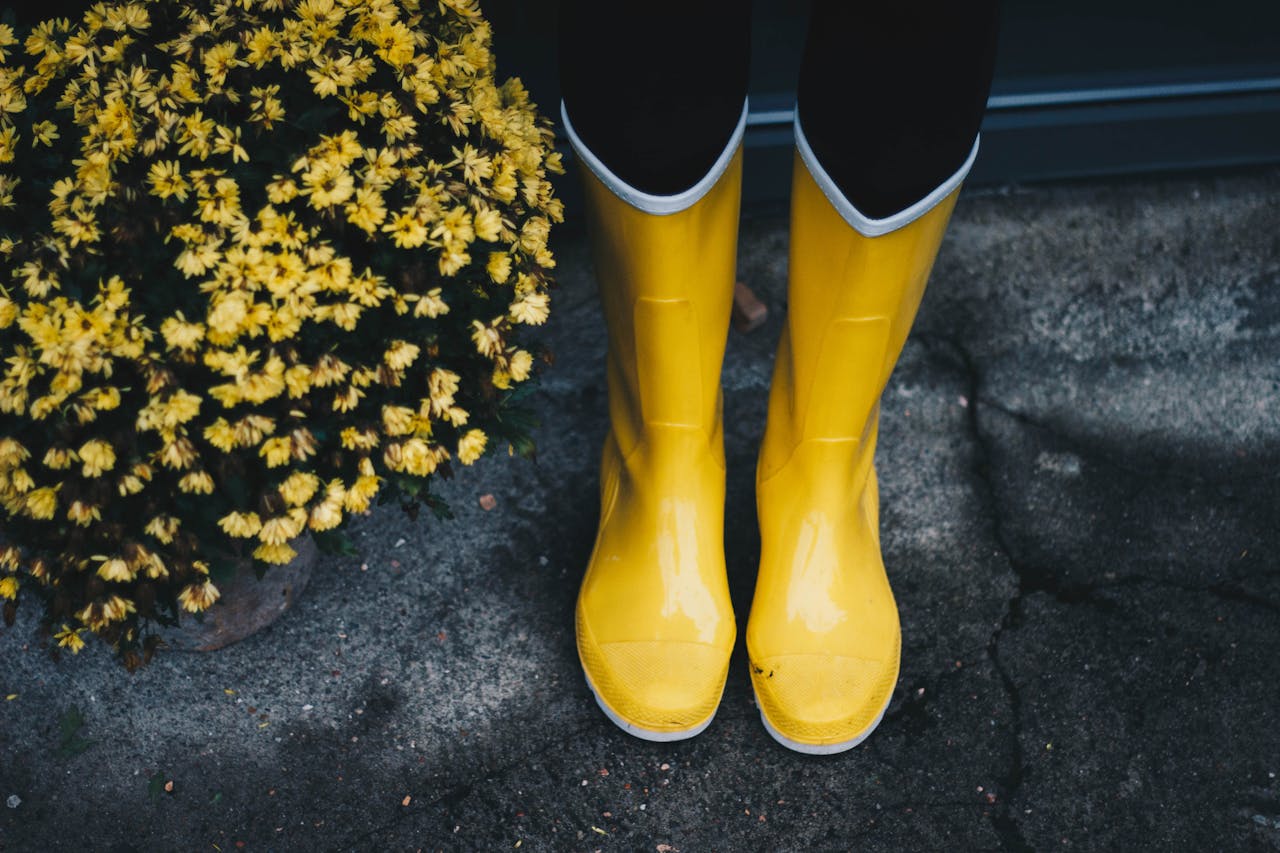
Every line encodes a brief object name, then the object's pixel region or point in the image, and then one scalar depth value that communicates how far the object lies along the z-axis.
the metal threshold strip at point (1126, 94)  2.00
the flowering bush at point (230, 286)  0.99
